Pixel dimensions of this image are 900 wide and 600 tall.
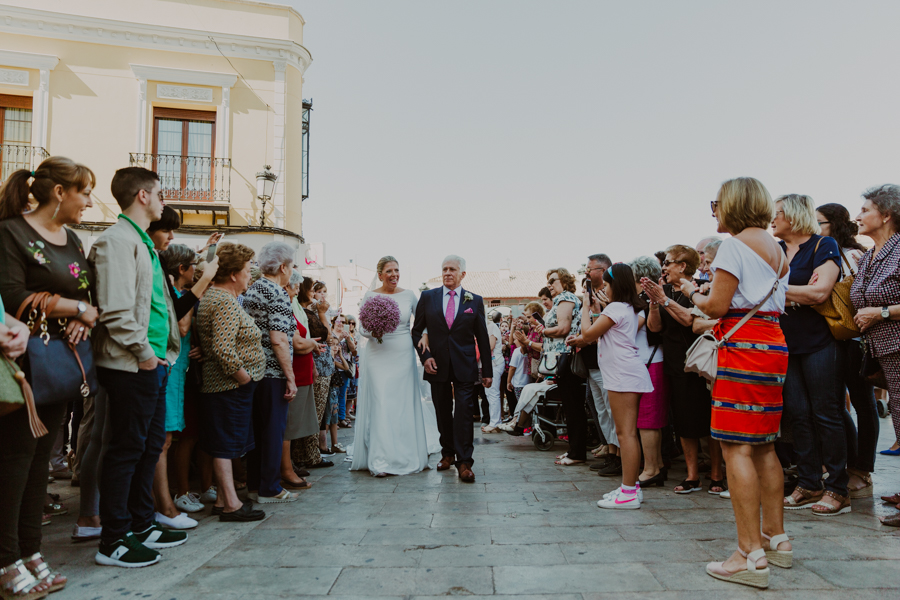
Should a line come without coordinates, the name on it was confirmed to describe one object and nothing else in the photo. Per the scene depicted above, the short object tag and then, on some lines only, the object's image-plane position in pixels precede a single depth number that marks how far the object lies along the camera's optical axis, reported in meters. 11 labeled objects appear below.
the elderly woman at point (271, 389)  4.36
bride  5.56
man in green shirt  2.95
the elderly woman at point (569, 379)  5.97
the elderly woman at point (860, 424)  4.10
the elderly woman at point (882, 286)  3.50
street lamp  13.88
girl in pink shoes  4.04
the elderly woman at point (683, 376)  4.47
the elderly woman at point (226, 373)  3.83
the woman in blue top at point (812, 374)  3.77
